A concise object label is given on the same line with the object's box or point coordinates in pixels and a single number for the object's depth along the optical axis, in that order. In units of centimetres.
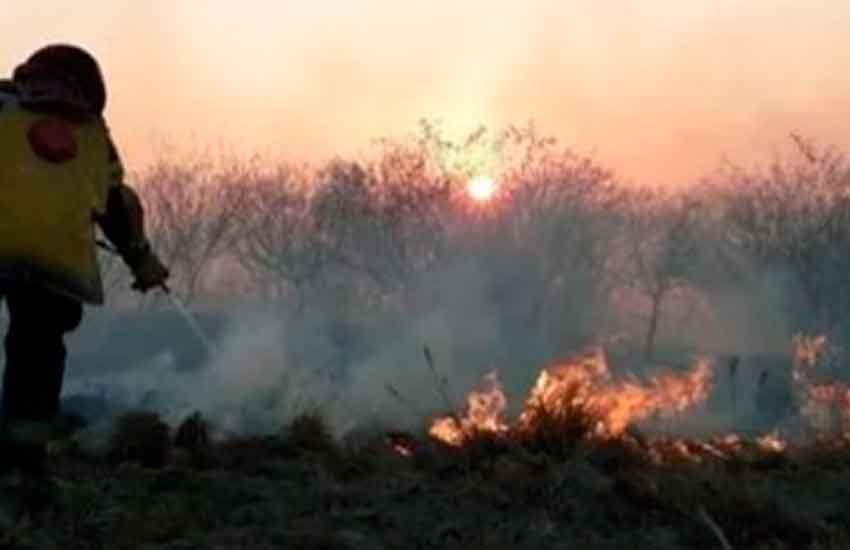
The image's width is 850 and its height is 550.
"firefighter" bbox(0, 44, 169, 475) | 1102
